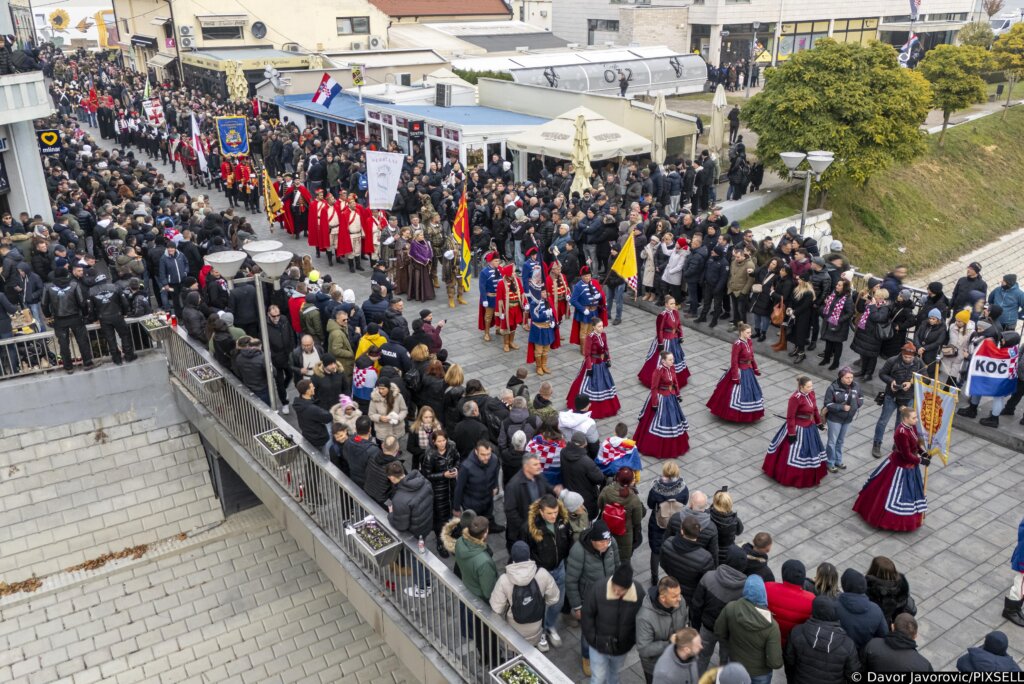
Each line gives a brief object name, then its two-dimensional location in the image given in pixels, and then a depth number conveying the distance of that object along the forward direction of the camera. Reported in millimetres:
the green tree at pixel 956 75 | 33750
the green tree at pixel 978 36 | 48303
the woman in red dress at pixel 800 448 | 10625
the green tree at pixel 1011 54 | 41250
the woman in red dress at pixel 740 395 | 12453
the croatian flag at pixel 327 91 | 27812
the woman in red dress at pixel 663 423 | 11414
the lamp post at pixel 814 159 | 15934
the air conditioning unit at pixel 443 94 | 29938
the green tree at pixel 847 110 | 24922
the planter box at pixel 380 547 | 8578
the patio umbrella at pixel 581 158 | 20938
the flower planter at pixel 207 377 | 12898
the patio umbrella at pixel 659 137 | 23469
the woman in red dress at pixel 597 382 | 12445
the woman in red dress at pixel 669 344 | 12922
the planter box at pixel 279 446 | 10859
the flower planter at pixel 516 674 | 7000
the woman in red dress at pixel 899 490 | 9750
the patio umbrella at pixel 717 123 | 25188
